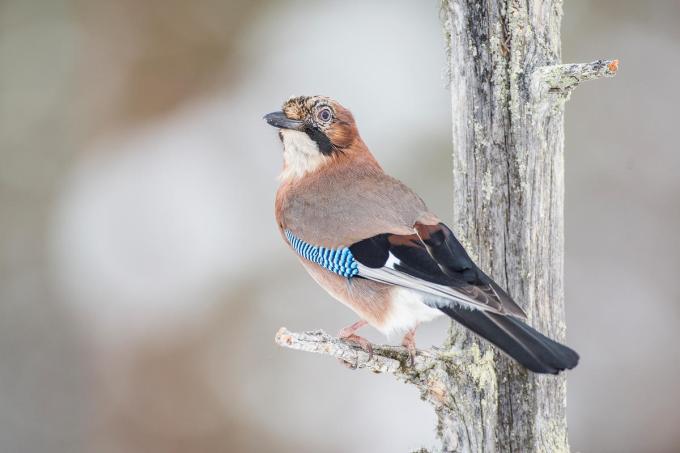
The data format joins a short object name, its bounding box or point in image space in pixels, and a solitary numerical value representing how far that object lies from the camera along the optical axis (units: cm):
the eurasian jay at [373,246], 572
